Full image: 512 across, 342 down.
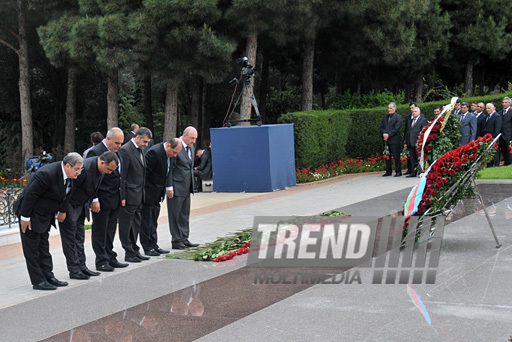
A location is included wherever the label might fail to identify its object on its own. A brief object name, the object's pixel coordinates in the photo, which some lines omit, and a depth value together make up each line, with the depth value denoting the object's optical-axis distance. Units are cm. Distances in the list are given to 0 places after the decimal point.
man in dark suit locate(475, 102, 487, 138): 1977
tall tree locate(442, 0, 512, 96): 2895
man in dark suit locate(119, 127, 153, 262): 986
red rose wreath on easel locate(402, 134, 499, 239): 905
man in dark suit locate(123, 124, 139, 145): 1320
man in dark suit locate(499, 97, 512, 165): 1931
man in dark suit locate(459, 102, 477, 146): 1869
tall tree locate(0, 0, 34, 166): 2588
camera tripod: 1839
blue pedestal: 1784
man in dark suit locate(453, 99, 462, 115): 1858
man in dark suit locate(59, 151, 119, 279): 875
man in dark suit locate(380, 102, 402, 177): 1967
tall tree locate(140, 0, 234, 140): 1992
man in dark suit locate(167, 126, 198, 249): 1076
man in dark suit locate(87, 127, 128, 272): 938
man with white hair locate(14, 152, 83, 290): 827
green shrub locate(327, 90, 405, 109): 2542
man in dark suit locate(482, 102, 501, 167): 1933
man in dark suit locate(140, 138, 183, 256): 1041
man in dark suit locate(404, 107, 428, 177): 1890
